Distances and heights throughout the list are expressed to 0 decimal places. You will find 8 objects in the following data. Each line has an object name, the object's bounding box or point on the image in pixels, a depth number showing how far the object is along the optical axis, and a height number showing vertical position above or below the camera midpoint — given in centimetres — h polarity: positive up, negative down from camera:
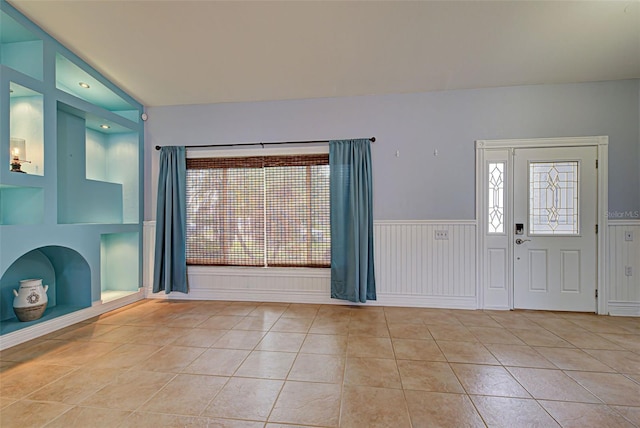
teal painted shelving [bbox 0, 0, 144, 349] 266 +39
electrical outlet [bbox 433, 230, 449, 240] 352 -29
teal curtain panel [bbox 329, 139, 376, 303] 351 -11
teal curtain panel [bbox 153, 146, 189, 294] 381 -13
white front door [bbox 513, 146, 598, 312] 331 -20
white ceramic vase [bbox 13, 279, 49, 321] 276 -92
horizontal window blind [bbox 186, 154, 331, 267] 371 +2
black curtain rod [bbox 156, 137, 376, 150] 370 +98
